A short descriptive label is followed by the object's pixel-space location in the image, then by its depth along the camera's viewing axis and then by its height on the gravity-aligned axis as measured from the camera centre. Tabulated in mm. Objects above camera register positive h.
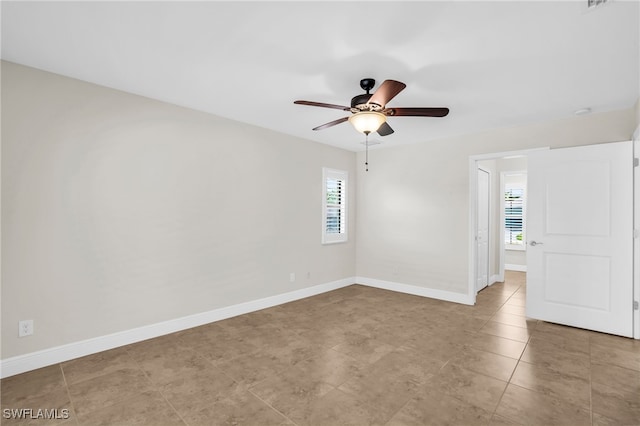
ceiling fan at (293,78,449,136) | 2619 +914
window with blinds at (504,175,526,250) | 7473 +120
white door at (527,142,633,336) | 3389 -246
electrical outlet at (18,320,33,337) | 2566 -997
